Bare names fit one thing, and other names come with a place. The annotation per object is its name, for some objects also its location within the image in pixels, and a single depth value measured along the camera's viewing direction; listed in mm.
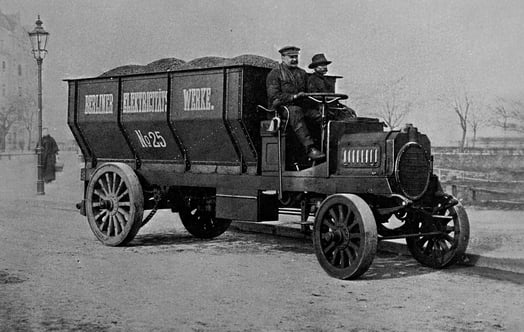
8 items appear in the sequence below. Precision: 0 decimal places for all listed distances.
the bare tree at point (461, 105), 26566
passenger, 8977
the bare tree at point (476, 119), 25634
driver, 8273
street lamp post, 18625
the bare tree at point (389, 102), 26984
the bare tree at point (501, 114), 21603
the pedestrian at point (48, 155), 22500
